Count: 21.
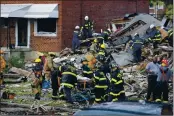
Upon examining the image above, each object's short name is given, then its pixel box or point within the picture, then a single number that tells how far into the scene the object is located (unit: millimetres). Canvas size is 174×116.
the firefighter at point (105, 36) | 28953
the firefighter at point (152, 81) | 17234
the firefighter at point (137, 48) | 25422
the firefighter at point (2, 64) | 19516
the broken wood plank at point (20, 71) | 24072
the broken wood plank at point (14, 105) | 16297
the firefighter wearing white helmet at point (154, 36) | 27188
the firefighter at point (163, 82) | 16969
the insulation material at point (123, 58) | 25391
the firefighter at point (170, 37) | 27402
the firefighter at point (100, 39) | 27536
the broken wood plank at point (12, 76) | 23734
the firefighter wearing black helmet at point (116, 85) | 16125
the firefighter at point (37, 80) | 17812
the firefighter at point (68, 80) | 16641
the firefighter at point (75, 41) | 28984
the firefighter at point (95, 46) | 27300
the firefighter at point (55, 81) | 17916
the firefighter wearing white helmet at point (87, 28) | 30234
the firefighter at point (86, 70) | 19006
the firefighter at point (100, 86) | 16375
